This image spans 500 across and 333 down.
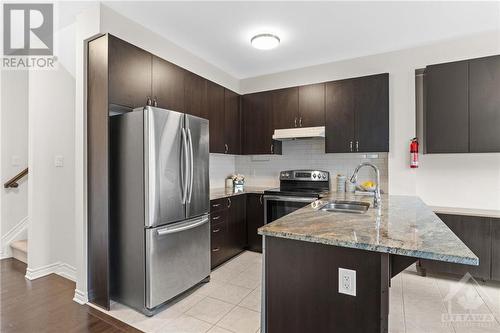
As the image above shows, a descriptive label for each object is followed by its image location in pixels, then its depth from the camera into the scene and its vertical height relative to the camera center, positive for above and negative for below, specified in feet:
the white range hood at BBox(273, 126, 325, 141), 11.50 +1.49
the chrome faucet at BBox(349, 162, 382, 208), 6.86 -0.76
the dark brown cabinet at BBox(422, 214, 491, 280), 8.61 -2.47
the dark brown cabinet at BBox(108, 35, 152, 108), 7.48 +2.84
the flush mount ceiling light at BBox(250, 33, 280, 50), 9.36 +4.60
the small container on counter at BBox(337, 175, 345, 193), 11.62 -0.85
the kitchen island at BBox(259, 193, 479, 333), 3.83 -1.61
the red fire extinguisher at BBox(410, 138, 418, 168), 10.24 +0.45
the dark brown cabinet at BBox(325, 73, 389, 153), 10.70 +2.18
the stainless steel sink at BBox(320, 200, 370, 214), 7.95 -1.27
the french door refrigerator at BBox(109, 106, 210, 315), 7.16 -1.20
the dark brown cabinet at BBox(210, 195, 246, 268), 10.44 -2.71
